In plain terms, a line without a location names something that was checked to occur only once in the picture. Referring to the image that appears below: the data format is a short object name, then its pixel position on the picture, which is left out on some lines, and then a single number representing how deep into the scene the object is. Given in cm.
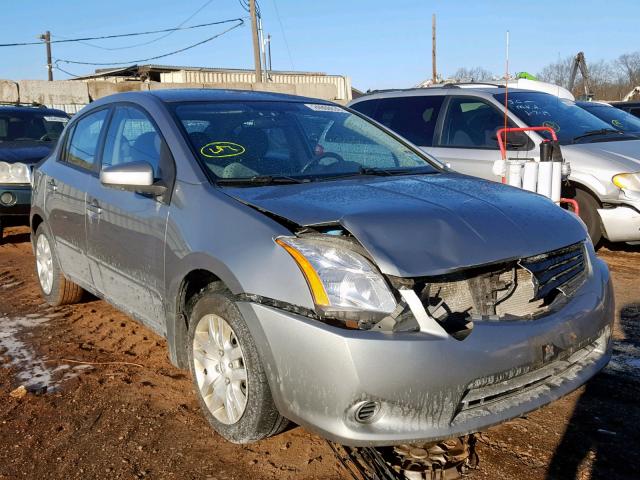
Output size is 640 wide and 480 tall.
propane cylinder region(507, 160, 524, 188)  598
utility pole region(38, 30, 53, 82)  4638
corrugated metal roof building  3581
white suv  662
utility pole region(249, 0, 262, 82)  2800
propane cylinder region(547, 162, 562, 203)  586
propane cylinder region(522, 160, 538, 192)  586
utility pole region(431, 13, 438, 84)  3925
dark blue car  804
